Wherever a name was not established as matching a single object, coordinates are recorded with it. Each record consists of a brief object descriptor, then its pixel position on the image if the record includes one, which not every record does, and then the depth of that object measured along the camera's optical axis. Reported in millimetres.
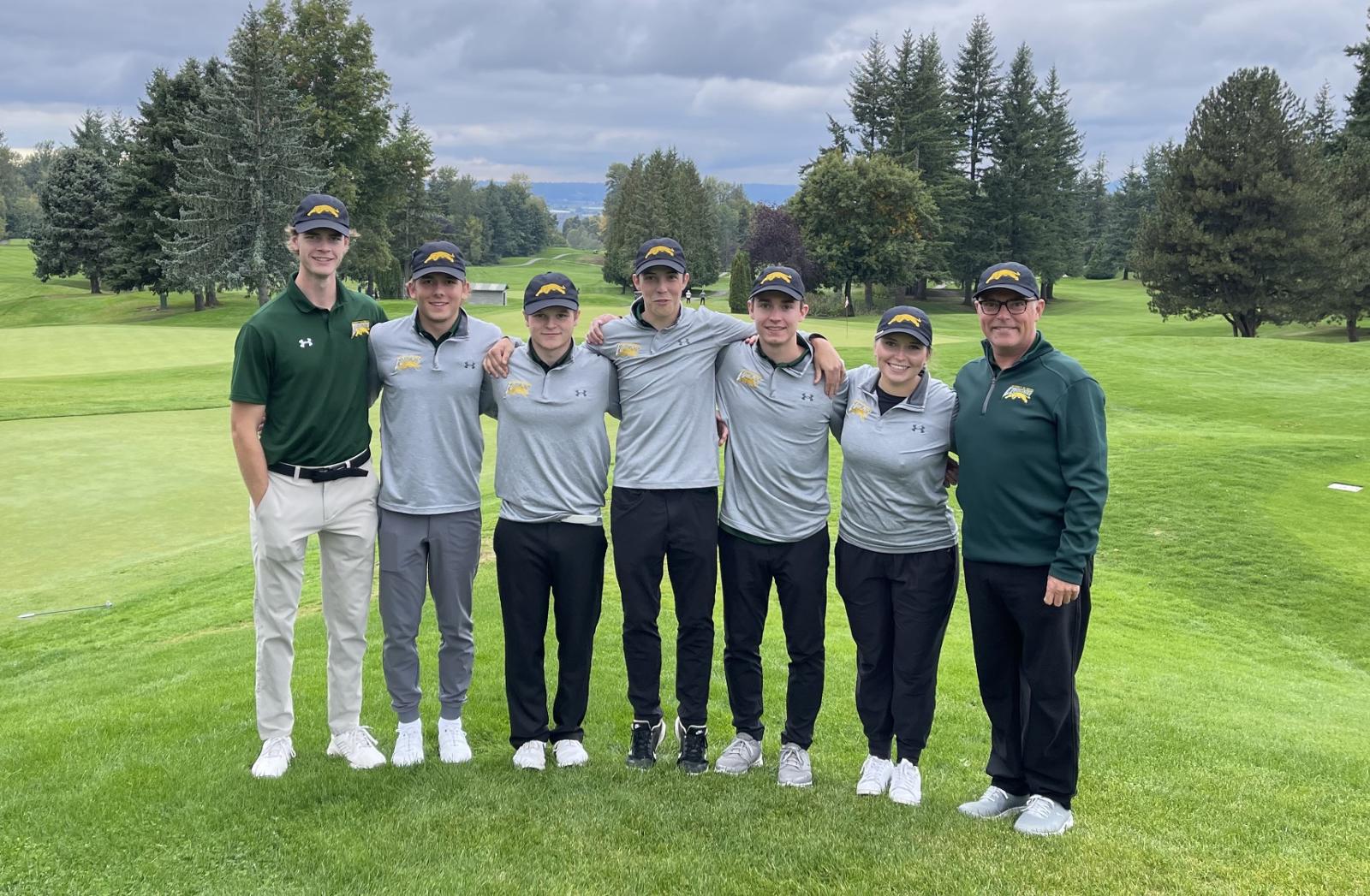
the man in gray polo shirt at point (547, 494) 4695
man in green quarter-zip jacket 4121
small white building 57344
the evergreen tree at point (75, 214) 52438
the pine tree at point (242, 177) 43562
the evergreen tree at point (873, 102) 64125
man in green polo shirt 4594
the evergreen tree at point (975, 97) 65000
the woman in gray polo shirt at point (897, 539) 4523
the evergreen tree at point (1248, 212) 38281
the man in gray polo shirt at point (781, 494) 4668
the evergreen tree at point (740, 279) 56562
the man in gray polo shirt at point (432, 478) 4758
